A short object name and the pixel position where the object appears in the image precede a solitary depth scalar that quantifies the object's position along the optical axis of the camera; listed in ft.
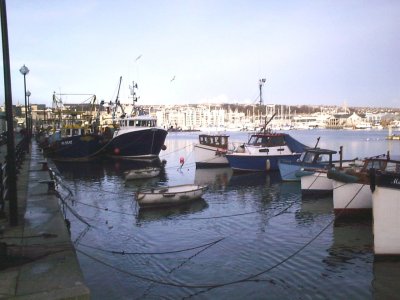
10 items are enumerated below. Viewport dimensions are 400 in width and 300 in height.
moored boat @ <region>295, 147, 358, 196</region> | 76.19
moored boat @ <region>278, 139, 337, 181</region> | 85.35
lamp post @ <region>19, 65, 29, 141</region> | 89.73
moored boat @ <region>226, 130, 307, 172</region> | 116.26
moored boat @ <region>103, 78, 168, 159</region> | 155.22
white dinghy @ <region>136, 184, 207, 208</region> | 67.41
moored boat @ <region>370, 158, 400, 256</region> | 38.73
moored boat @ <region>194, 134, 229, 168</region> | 137.59
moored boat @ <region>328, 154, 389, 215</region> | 55.16
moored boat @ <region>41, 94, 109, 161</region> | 155.02
